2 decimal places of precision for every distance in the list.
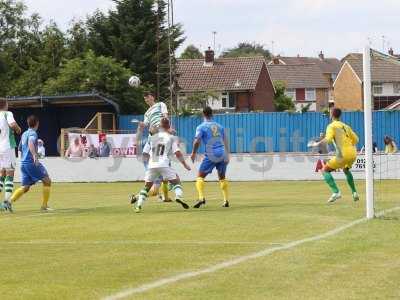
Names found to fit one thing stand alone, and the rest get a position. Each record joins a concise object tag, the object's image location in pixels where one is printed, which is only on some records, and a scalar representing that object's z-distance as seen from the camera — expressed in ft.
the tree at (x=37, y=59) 254.27
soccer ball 85.89
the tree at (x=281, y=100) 339.57
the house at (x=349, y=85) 367.52
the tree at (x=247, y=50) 604.78
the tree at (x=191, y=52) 468.75
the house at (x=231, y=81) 318.45
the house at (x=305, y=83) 414.62
